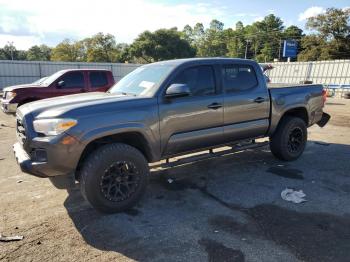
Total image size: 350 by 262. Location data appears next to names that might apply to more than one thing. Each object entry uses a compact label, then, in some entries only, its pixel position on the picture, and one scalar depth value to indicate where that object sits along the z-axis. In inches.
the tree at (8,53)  3868.1
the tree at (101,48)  2758.4
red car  407.5
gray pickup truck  152.0
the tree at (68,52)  2888.8
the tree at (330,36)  1955.0
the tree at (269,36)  3376.0
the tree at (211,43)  3868.1
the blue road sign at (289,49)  1967.2
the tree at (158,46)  2652.6
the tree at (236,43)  3809.1
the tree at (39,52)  4128.0
